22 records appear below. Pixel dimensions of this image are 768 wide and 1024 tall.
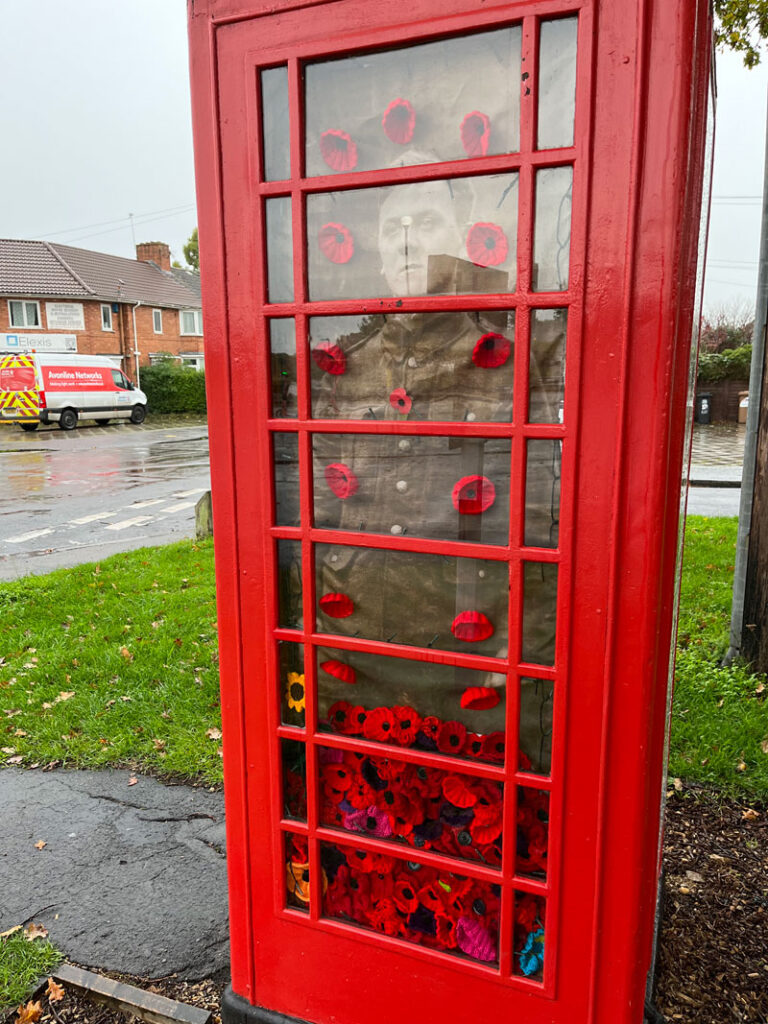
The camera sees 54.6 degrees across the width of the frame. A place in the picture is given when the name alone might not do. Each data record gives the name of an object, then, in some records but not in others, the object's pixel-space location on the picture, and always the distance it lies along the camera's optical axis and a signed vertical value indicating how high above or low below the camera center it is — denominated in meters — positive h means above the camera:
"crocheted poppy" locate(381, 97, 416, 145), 1.64 +0.55
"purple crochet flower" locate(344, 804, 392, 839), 1.99 -1.18
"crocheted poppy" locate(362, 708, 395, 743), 1.94 -0.90
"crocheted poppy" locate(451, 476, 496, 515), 1.70 -0.27
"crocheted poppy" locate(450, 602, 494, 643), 1.77 -0.60
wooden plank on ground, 2.35 -1.98
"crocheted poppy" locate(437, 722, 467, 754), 1.87 -0.90
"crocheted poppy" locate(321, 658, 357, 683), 1.96 -0.76
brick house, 31.67 +3.22
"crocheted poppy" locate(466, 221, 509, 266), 1.59 +0.27
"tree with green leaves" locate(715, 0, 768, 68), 4.95 +2.40
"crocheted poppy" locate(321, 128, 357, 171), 1.69 +0.51
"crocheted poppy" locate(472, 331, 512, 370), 1.64 +0.05
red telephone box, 1.50 -0.22
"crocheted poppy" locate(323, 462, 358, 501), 1.85 -0.25
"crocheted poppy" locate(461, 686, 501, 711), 1.81 -0.78
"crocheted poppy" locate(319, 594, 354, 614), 1.93 -0.59
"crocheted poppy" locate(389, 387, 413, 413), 1.77 -0.06
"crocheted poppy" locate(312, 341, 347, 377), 1.80 +0.04
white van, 24.55 -0.40
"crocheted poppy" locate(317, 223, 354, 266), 1.73 +0.31
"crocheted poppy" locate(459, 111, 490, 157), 1.56 +0.50
